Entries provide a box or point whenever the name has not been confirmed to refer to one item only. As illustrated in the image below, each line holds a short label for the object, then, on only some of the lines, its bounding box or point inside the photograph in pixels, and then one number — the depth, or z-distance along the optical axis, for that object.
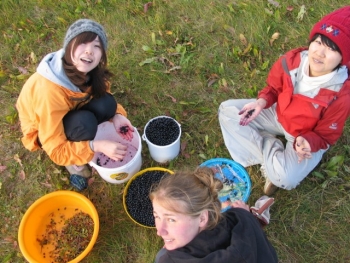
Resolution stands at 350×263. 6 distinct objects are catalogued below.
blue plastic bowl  2.49
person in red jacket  1.94
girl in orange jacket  1.92
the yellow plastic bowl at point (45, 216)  2.15
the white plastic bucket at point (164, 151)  2.38
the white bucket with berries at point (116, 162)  2.31
